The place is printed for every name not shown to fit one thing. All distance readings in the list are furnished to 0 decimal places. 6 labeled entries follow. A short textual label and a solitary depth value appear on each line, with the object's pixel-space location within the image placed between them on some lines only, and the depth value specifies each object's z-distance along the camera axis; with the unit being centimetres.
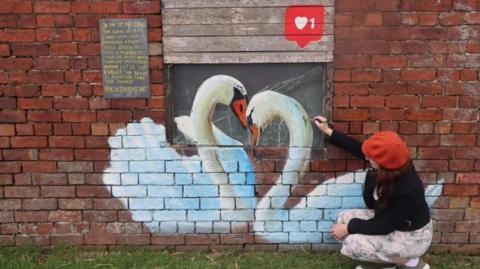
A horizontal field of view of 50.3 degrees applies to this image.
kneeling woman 309
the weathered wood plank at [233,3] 340
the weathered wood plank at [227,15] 342
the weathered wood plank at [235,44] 345
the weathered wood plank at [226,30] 344
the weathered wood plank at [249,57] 347
